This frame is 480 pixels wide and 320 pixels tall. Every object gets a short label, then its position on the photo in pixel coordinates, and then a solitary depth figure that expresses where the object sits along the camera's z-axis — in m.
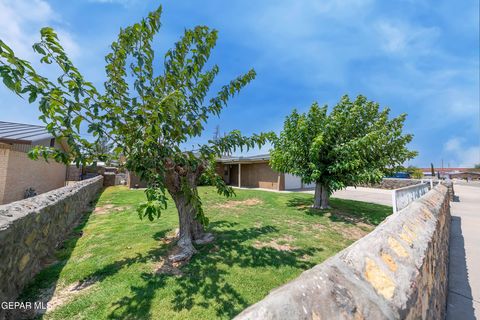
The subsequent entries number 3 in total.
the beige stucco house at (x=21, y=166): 9.90
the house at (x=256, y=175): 19.37
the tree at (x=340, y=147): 8.52
